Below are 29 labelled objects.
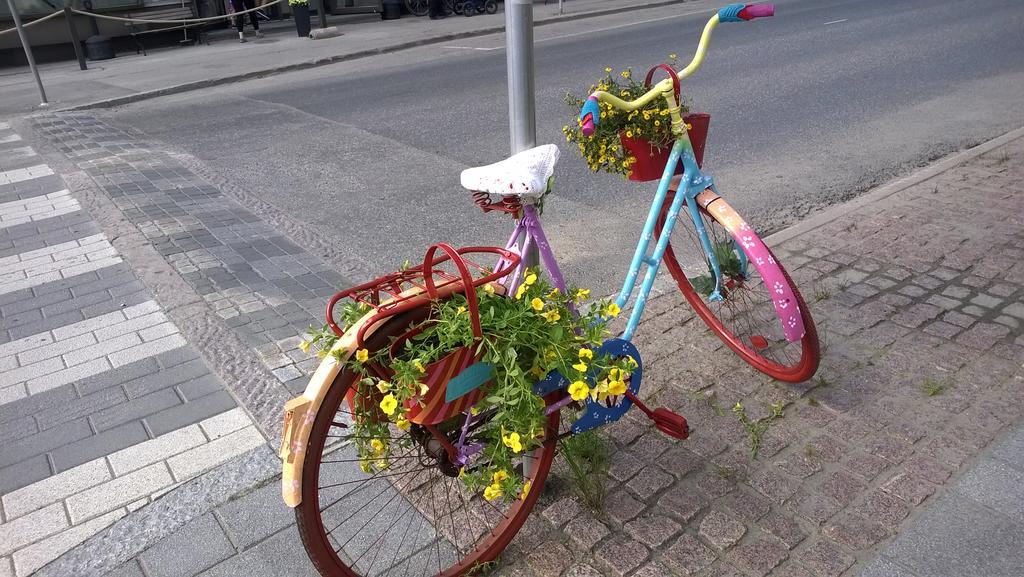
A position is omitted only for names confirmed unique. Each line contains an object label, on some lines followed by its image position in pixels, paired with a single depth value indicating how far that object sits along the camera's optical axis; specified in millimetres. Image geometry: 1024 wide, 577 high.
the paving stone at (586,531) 2598
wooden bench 17250
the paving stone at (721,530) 2578
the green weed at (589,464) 2748
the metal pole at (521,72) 2650
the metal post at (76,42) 15109
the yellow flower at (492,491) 2263
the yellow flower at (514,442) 2162
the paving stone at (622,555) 2488
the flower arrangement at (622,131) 3049
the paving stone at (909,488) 2740
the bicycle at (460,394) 2203
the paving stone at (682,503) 2717
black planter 17411
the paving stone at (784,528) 2576
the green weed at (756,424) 3057
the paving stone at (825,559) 2453
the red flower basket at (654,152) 3129
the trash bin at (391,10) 20156
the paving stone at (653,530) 2600
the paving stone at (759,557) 2469
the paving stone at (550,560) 2510
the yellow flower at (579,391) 2211
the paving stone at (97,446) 3211
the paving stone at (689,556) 2482
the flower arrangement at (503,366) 2174
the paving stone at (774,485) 2785
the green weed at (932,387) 3324
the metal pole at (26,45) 10591
